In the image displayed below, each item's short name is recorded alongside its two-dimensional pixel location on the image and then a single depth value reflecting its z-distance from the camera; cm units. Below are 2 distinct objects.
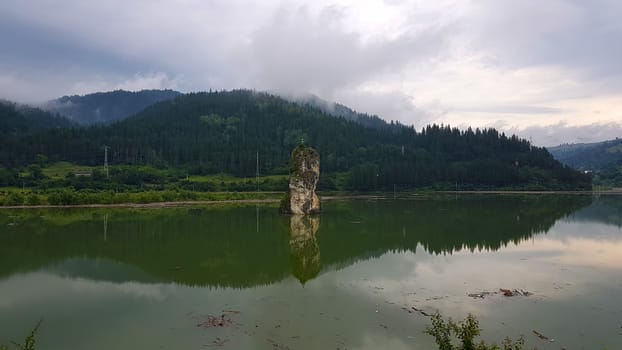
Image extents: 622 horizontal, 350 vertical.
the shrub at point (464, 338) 1226
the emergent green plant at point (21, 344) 1690
